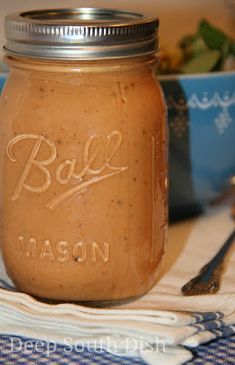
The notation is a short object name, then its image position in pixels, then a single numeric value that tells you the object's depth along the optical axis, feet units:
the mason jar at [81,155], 1.52
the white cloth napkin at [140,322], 1.48
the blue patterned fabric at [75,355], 1.48
